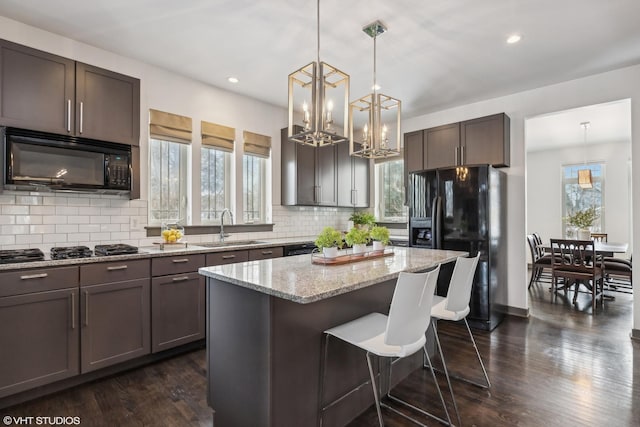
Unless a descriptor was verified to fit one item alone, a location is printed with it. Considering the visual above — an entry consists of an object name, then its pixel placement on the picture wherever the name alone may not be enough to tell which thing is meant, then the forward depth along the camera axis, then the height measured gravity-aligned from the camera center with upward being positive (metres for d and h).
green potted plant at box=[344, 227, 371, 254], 2.33 -0.18
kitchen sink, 3.57 -0.33
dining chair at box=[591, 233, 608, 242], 5.85 -0.42
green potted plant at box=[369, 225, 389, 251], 2.45 -0.18
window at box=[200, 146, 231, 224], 3.72 +0.38
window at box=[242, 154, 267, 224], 4.14 +0.36
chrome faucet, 3.72 -0.12
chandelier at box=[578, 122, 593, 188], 5.69 +0.64
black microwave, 2.33 +0.42
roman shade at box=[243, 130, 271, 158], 4.08 +0.93
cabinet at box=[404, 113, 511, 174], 3.87 +0.91
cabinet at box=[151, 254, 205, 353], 2.70 -0.77
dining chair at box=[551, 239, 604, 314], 4.27 -0.69
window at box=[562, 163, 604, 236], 6.57 +0.45
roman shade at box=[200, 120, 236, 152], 3.68 +0.94
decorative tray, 2.13 -0.31
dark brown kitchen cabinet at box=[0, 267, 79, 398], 2.05 -0.76
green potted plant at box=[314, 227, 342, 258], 2.15 -0.18
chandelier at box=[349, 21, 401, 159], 2.47 +0.66
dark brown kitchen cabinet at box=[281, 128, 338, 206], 4.33 +0.56
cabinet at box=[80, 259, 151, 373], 2.34 -0.76
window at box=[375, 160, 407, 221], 5.39 +0.40
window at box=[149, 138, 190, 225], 3.35 +0.37
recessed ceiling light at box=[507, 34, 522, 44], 2.70 +1.51
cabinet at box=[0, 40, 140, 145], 2.35 +0.96
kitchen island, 1.51 -0.65
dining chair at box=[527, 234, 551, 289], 5.13 -0.75
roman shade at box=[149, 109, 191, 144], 3.27 +0.94
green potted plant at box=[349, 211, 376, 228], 4.59 -0.09
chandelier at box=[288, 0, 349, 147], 1.90 +0.62
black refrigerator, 3.53 -0.11
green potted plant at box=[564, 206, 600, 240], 5.21 -0.16
